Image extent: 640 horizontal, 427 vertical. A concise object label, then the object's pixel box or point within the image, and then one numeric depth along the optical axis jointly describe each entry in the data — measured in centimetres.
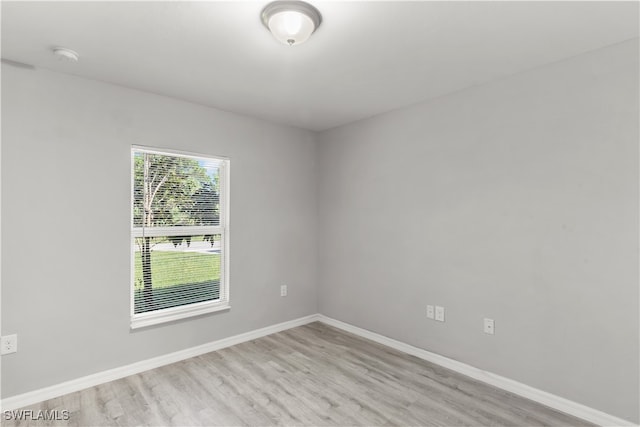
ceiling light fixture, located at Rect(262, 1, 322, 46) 167
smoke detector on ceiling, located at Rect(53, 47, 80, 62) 212
